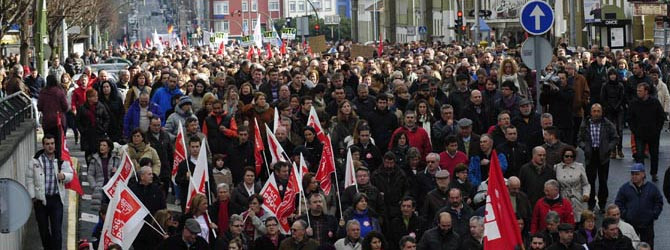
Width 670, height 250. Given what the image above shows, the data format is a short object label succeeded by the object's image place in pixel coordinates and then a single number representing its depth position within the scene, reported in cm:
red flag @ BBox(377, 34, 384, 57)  5807
